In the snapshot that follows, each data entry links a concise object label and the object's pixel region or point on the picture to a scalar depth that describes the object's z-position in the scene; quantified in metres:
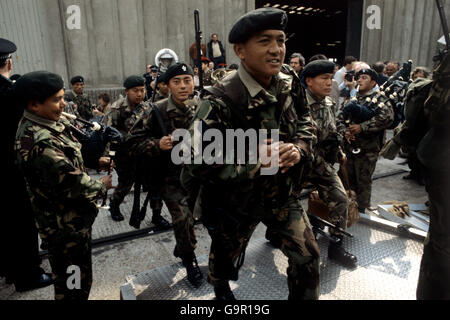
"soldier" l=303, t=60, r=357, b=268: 3.32
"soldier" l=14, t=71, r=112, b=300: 2.11
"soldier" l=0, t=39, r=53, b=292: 2.99
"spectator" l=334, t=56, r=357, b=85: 8.64
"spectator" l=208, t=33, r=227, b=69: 10.23
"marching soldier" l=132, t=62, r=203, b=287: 3.15
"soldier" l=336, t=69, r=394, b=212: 4.52
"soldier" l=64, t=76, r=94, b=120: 7.72
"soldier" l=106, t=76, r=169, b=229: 4.76
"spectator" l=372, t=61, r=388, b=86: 7.40
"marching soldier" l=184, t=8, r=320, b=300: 2.09
